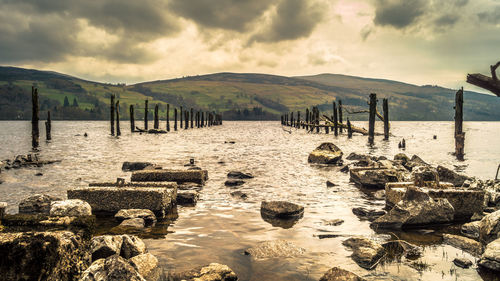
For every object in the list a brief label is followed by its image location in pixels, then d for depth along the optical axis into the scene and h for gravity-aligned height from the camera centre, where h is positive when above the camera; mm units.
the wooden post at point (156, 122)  65600 +601
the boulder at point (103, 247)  4422 -1736
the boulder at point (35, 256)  3348 -1435
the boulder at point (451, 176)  11852 -1686
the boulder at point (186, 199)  9298 -2140
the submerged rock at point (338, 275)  4199 -1954
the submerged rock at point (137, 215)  7238 -2076
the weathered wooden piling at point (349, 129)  48975 -38
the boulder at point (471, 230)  6347 -1989
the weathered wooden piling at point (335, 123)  50750 +944
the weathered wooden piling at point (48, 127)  44056 -636
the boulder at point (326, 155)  18562 -1538
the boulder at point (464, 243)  5422 -1994
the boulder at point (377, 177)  11570 -1736
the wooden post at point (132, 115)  58447 +1733
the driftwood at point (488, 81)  6258 +1046
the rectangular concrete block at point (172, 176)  11367 -1889
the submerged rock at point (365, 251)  5012 -2024
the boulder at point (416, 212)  6859 -1782
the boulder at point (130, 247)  4812 -1891
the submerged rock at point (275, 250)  5395 -2140
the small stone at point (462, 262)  4894 -2022
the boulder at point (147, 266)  4242 -1945
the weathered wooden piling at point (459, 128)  23094 +282
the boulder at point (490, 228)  5574 -1707
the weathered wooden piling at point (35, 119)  30953 +302
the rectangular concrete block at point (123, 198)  7824 -1852
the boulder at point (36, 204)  8289 -2180
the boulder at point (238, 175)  14148 -2154
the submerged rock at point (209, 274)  4391 -2074
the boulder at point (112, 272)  3451 -1629
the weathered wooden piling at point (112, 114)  51781 +1679
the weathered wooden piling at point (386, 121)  40750 +1227
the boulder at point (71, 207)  6523 -1758
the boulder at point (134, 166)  16625 -2186
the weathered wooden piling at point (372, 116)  36469 +1585
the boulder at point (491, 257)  4652 -1853
